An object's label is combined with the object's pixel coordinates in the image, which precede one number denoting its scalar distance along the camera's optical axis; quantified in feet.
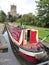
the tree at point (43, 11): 61.00
